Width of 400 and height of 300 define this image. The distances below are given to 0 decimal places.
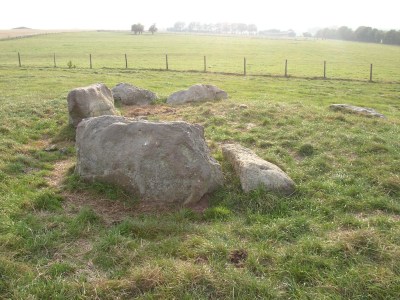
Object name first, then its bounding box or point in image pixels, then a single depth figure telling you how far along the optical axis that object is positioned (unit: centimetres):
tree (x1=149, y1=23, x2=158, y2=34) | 18688
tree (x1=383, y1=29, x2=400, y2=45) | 14329
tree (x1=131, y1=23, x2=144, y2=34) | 18250
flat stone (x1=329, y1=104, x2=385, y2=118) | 1816
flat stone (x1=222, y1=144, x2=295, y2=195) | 982
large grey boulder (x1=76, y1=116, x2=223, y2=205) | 964
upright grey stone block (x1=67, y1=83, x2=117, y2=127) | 1584
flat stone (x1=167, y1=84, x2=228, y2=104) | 2155
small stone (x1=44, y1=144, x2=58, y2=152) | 1367
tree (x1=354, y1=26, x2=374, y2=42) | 16500
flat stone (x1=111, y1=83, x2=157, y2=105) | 2122
